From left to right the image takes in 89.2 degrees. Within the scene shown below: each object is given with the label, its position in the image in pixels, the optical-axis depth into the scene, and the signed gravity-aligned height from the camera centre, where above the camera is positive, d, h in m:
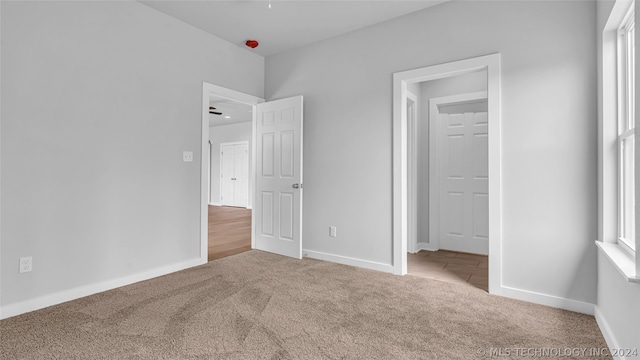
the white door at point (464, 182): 4.44 +0.02
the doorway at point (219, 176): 3.83 +0.16
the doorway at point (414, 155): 2.84 +0.26
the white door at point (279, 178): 4.06 +0.06
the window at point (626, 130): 1.99 +0.34
